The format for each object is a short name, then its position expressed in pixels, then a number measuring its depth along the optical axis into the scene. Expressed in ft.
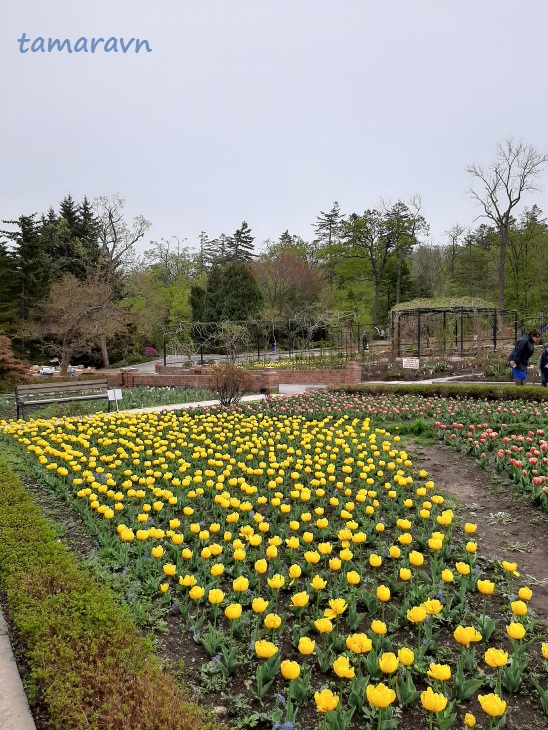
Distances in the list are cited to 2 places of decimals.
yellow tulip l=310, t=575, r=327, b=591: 8.57
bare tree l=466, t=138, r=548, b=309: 102.32
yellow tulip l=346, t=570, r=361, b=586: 8.78
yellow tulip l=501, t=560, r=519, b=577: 8.94
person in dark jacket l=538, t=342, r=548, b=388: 39.53
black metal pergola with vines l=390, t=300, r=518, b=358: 71.67
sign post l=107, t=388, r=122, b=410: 32.40
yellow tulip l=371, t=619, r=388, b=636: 7.11
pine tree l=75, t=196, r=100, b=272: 127.83
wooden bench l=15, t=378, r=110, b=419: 33.77
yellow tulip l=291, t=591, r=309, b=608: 7.88
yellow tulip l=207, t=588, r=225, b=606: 8.61
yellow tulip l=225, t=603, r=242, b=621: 7.90
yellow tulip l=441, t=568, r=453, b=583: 8.82
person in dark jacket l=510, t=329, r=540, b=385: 38.01
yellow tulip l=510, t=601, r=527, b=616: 7.41
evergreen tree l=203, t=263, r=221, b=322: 133.49
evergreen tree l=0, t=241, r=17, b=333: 92.22
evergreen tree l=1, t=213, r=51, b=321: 102.22
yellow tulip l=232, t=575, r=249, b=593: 8.78
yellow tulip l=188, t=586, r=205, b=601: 8.64
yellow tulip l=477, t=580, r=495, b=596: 8.07
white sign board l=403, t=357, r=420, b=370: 59.11
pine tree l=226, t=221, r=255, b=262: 211.20
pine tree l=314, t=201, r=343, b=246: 196.44
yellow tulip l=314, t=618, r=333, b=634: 7.39
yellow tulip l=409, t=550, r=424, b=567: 8.91
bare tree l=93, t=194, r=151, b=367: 120.26
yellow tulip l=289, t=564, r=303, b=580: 10.18
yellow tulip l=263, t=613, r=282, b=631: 7.37
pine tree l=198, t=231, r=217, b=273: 213.25
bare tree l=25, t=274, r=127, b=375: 87.30
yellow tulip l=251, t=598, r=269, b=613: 8.13
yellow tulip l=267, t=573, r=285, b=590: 8.72
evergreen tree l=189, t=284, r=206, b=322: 143.33
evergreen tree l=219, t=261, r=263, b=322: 129.41
